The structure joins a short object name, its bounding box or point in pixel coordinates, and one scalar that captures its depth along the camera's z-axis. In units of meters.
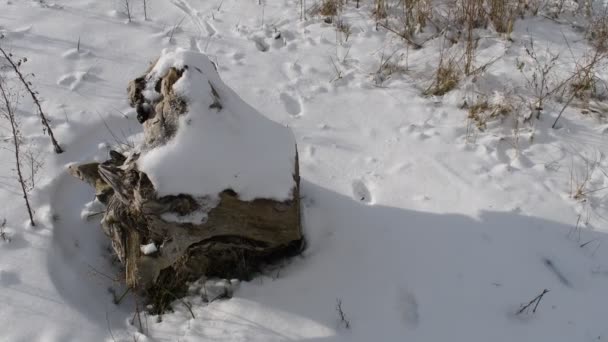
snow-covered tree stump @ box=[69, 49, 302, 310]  2.34
